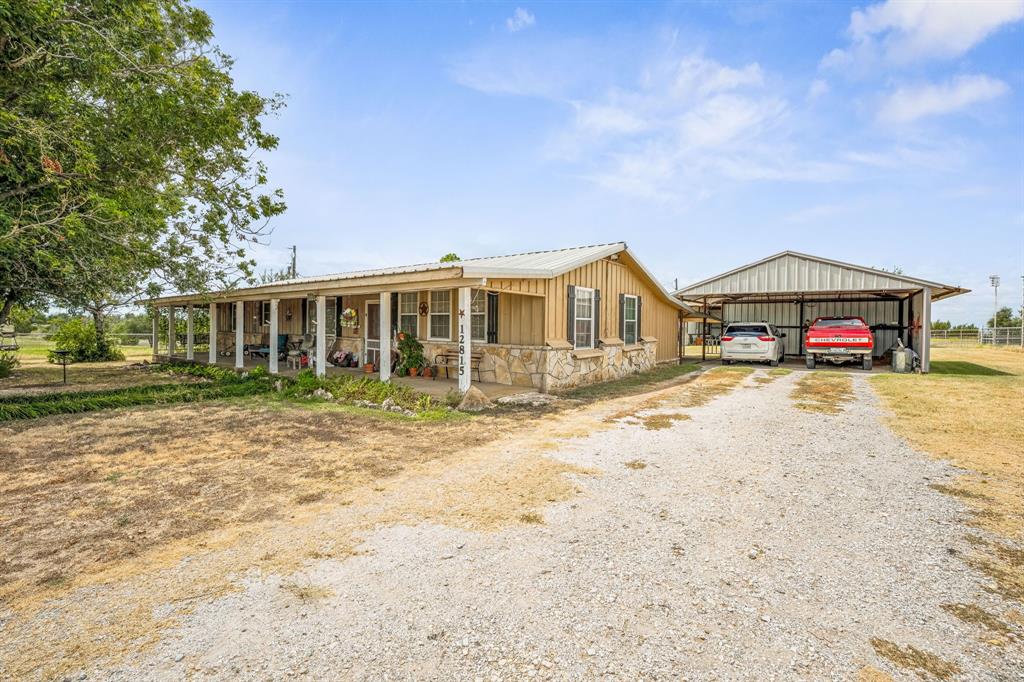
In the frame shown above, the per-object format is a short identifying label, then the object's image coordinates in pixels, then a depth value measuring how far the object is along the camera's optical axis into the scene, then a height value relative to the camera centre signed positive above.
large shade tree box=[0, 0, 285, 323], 7.26 +3.81
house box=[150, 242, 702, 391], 9.82 +0.56
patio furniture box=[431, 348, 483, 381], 11.51 -0.61
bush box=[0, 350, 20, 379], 13.66 -0.90
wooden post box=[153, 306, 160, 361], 18.17 +0.29
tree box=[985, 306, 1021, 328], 51.99 +2.28
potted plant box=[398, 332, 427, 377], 12.05 -0.50
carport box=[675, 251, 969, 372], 15.92 +1.64
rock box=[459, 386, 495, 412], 8.71 -1.23
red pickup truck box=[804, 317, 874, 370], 15.23 -0.12
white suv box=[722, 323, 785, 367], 16.80 -0.25
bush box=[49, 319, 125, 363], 18.50 -0.31
